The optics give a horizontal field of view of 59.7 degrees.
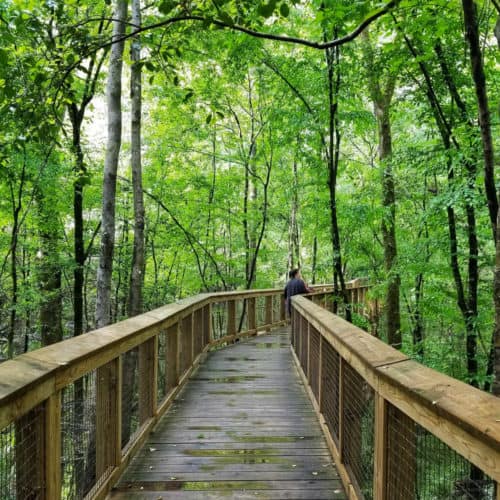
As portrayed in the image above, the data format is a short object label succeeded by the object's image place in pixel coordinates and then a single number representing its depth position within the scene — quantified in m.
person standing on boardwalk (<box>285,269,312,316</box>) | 10.23
